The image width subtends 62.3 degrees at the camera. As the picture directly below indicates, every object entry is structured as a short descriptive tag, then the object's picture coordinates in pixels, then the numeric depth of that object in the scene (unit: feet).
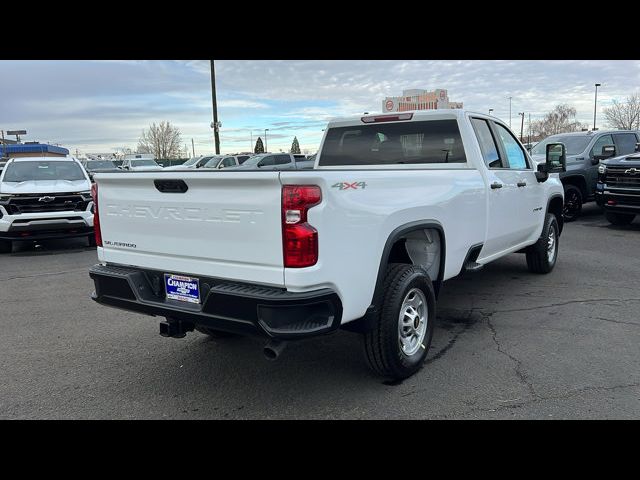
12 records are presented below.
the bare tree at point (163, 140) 277.03
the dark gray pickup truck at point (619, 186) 33.91
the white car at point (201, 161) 87.65
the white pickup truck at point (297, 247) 9.95
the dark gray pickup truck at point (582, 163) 38.78
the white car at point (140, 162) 97.22
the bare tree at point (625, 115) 157.79
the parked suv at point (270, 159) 75.91
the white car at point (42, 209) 31.04
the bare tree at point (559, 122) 250.57
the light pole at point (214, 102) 71.77
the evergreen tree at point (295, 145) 229.00
